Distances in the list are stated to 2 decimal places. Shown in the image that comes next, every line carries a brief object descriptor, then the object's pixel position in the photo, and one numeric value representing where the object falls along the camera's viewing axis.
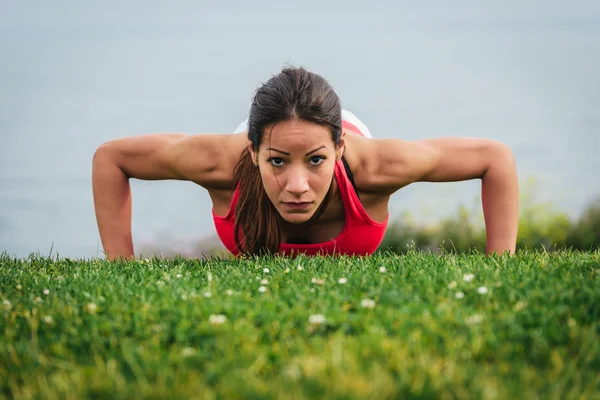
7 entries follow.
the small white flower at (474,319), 3.39
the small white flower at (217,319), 3.41
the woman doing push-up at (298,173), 5.48
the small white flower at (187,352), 3.10
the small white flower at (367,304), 3.65
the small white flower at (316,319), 3.39
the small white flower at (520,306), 3.67
